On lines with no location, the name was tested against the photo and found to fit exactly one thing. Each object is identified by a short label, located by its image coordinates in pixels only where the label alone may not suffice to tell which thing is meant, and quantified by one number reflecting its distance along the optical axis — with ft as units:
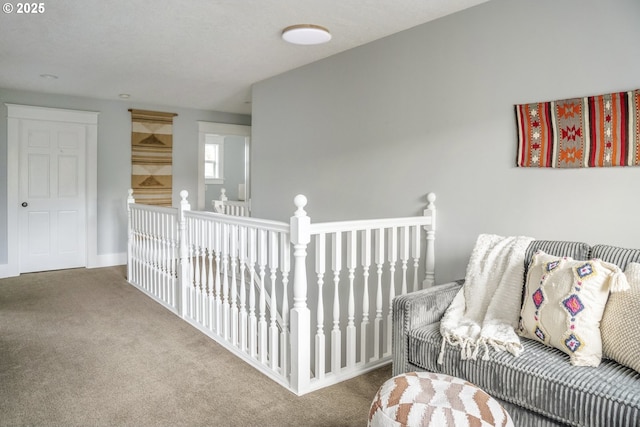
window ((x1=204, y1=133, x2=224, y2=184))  28.02
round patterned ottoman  4.67
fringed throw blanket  6.42
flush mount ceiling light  10.36
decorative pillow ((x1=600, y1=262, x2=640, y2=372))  5.57
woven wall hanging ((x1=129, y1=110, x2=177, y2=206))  20.62
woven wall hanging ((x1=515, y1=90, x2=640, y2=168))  7.18
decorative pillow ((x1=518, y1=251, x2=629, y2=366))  5.87
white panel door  18.20
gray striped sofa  5.11
